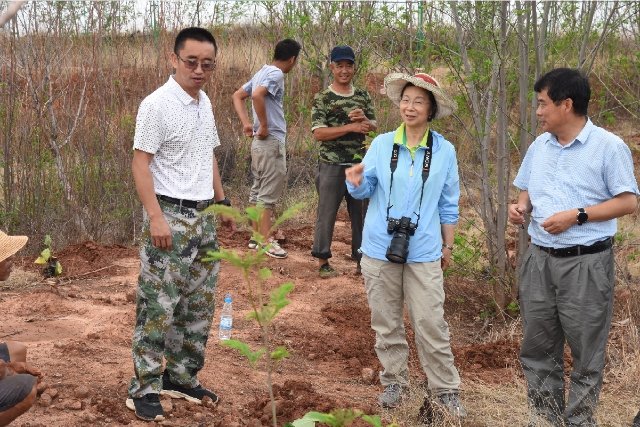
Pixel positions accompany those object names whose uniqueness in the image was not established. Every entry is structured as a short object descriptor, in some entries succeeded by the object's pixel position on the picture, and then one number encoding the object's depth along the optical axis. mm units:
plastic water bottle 5491
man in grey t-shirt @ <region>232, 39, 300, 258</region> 7090
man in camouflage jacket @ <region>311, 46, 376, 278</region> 6395
